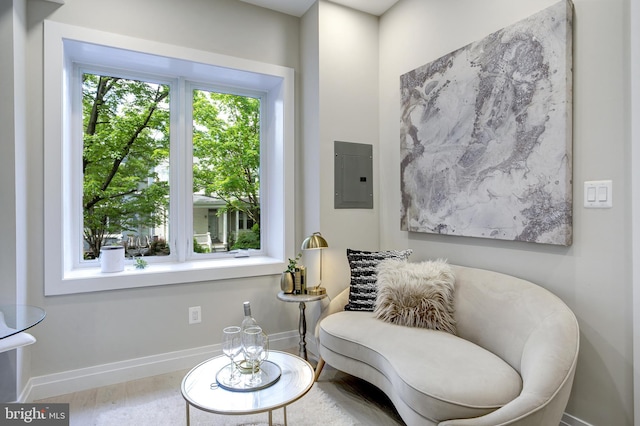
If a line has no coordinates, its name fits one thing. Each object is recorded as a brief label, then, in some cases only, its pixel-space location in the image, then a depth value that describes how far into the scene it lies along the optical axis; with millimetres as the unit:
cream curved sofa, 1350
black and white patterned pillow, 2398
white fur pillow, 2051
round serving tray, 1480
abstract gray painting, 1783
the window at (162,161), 2320
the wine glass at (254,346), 1585
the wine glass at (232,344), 1594
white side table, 2542
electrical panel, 2898
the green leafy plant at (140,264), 2635
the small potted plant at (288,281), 2641
